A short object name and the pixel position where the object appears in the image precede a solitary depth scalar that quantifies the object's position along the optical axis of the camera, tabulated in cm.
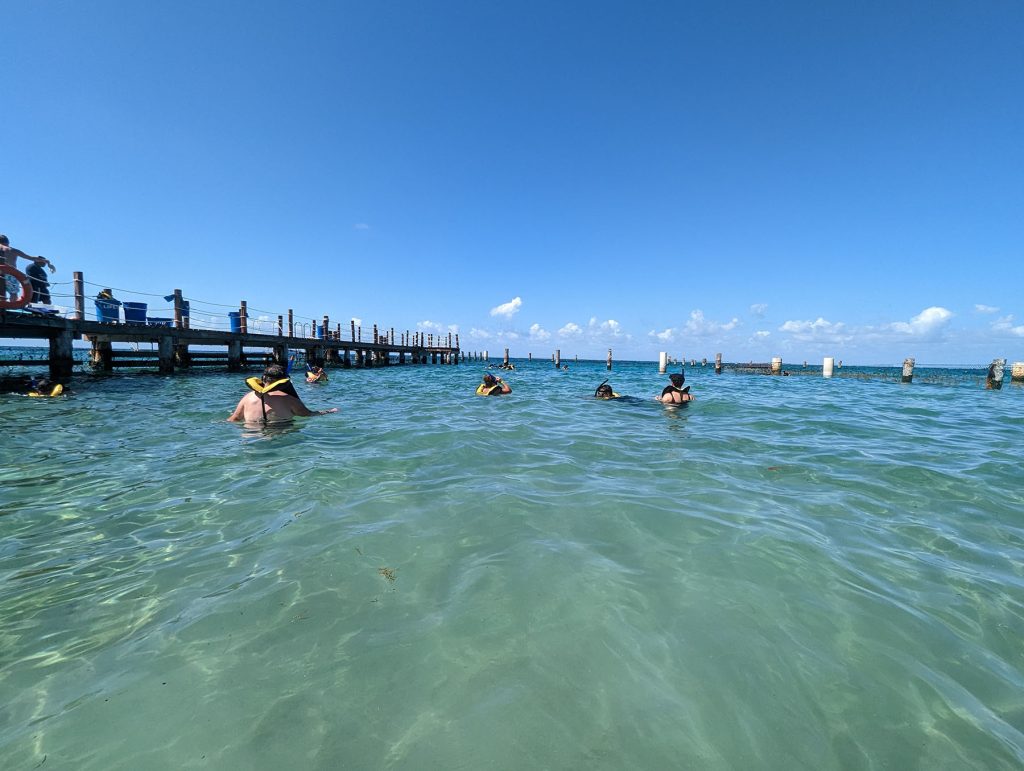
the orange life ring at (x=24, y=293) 1163
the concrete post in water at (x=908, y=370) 2709
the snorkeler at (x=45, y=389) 1139
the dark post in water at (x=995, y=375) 2245
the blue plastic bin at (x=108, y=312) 1627
